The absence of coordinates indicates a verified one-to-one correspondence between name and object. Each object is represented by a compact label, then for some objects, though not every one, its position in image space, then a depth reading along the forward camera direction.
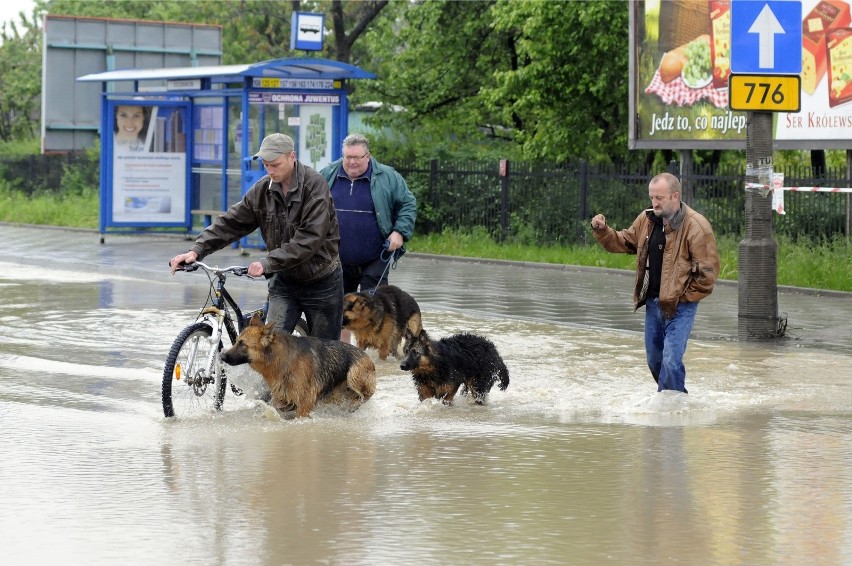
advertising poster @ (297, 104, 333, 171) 24.95
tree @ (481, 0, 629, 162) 28.55
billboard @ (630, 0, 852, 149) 22.27
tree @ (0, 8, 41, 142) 48.50
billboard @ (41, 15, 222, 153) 33.91
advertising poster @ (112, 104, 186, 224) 27.61
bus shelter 24.50
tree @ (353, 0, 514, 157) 33.59
